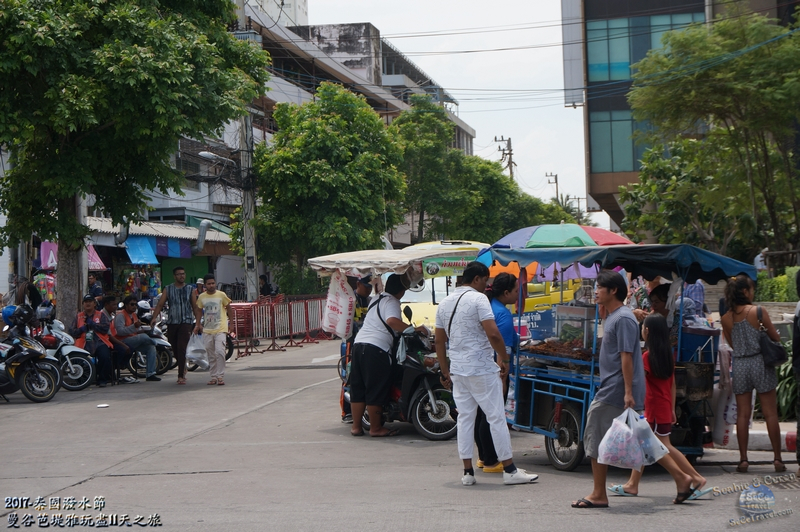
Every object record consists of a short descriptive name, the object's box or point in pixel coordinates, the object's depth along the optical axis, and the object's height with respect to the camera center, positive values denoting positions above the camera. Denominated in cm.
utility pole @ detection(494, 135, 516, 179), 8006 +1230
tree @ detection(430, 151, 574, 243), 4472 +524
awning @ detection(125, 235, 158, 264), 2771 +145
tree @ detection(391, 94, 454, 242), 4272 +705
